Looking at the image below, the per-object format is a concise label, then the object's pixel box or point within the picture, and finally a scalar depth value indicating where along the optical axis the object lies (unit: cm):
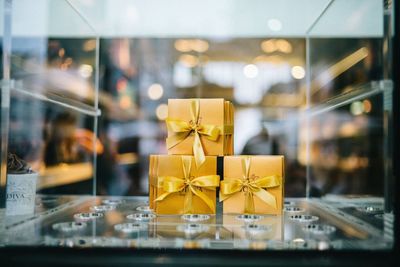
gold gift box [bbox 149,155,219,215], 119
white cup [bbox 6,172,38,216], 111
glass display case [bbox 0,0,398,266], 95
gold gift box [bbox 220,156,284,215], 119
